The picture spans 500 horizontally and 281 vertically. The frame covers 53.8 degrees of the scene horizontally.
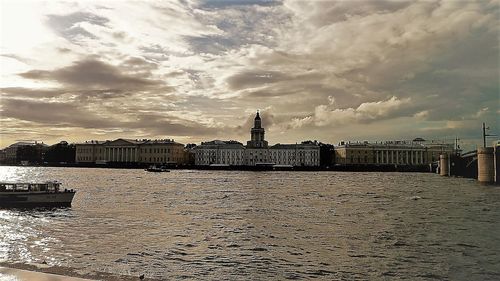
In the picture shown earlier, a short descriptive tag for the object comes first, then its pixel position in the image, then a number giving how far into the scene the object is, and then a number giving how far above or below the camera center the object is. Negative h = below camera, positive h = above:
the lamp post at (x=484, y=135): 70.66 +4.48
